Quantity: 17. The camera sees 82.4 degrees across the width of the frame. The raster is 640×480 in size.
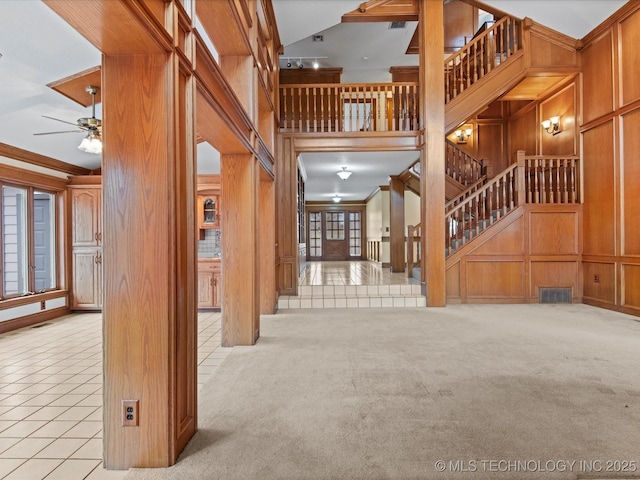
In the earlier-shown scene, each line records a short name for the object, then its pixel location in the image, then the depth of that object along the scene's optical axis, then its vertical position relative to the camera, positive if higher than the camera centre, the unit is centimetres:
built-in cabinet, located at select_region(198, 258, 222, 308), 594 -64
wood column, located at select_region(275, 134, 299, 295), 637 +37
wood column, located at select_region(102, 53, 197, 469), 180 -7
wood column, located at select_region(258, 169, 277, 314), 544 -5
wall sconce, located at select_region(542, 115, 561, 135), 705 +225
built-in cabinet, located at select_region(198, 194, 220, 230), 645 +57
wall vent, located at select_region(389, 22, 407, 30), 757 +451
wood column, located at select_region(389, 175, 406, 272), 918 +48
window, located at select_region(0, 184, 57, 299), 508 +6
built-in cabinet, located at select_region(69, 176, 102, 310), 590 +8
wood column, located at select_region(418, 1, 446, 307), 609 +140
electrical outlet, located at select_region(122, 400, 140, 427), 180 -83
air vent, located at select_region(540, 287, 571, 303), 627 -96
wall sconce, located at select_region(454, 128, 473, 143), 870 +253
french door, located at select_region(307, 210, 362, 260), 1507 +32
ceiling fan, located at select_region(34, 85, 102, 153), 382 +119
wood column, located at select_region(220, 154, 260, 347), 384 -3
